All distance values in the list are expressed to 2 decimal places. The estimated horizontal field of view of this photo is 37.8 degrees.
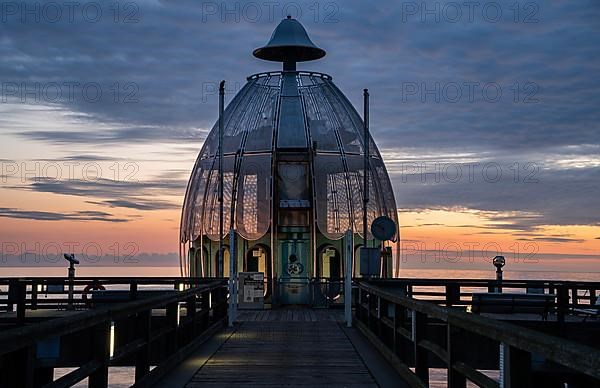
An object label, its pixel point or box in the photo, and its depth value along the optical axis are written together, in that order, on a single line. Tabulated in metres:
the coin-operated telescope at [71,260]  31.53
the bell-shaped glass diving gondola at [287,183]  34.06
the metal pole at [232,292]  20.92
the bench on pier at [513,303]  21.08
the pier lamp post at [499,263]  30.89
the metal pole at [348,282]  20.94
